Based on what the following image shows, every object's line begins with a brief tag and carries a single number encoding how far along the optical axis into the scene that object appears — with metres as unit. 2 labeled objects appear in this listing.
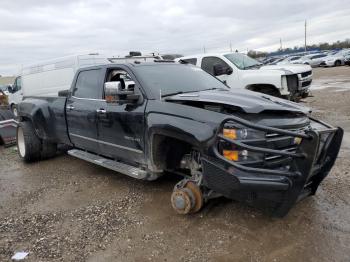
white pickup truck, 9.14
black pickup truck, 3.26
